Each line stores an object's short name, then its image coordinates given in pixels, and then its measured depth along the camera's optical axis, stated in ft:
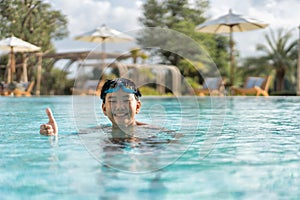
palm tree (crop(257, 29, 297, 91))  75.20
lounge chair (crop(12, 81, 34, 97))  51.24
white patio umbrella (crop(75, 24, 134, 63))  46.48
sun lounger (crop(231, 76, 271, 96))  46.55
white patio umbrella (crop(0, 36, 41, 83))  50.90
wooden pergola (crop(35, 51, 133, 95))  57.41
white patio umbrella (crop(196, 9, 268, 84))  44.37
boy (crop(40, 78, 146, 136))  11.16
